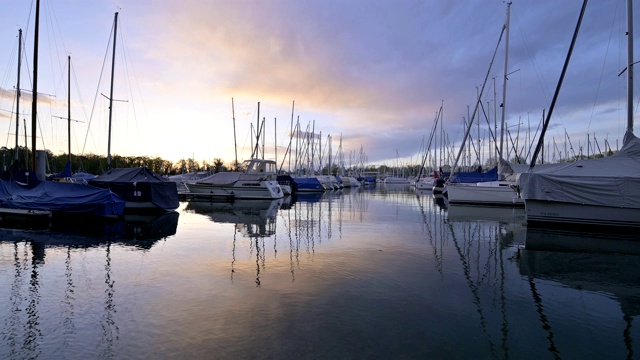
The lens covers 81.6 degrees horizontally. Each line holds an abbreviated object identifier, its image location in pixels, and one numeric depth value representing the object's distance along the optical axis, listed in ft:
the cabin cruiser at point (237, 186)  112.78
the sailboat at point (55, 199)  53.83
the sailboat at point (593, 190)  49.57
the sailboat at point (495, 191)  89.04
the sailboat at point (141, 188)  70.03
